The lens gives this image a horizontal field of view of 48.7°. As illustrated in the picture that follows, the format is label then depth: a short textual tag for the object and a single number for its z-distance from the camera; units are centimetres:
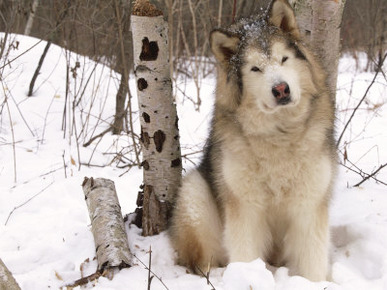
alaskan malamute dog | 243
